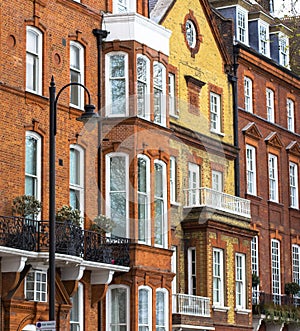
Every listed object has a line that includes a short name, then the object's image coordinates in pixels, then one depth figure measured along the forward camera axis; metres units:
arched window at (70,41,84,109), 32.84
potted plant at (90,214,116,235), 31.95
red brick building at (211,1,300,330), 45.22
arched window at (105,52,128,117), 33.81
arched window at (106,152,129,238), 33.12
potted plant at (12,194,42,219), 28.94
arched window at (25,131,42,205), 30.19
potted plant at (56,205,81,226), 30.00
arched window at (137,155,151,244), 33.41
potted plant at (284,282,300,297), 47.03
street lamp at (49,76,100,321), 24.22
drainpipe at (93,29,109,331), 33.31
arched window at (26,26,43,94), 30.80
